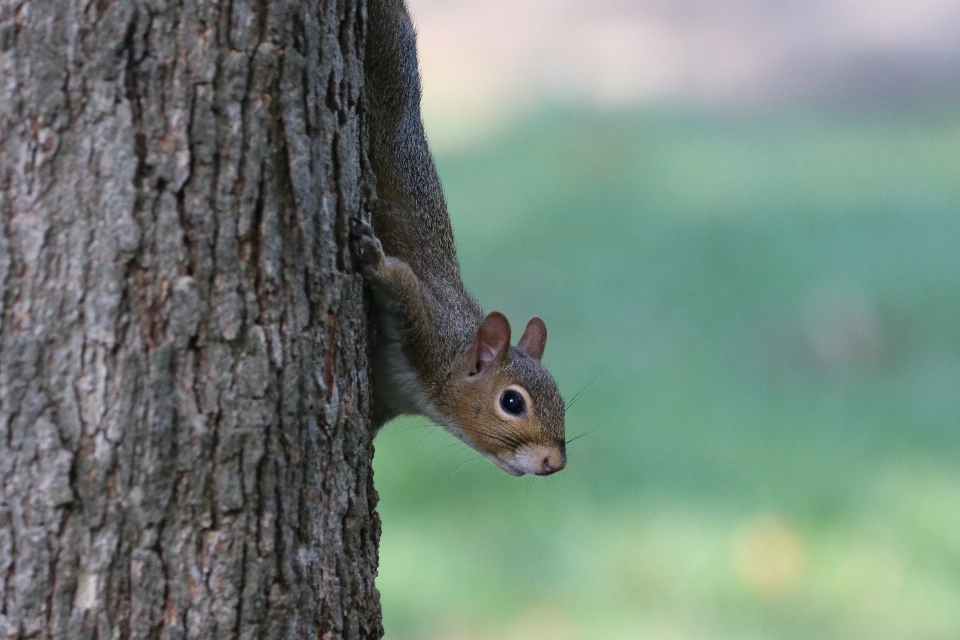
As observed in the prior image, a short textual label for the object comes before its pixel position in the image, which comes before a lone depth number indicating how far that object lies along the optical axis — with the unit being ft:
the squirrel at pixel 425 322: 17.71
